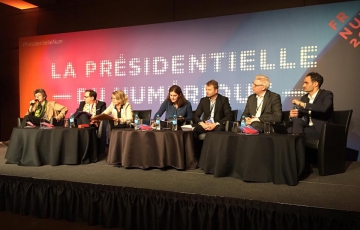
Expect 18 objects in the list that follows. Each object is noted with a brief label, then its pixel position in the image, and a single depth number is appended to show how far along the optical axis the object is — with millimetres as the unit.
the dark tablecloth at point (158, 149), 3322
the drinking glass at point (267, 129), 3051
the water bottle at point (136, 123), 3582
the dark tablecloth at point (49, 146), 3689
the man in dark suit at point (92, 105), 4770
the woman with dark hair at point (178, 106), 4051
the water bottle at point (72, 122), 3921
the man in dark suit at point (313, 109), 3356
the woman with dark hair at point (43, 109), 5008
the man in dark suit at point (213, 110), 3924
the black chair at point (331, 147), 3150
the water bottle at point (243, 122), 3183
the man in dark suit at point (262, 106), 3422
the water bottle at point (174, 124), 3541
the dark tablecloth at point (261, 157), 2750
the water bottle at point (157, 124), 3577
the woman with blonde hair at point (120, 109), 4196
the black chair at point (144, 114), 4762
